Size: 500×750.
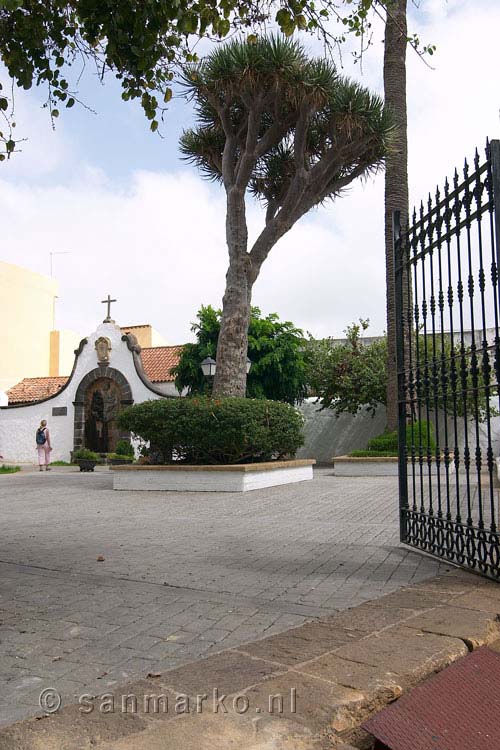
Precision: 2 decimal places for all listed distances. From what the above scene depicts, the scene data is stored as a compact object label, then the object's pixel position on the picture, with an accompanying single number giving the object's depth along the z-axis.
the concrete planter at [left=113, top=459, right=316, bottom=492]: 12.28
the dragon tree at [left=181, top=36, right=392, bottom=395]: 13.77
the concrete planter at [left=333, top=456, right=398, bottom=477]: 16.19
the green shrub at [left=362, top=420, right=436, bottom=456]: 16.73
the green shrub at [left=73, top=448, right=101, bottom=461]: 21.67
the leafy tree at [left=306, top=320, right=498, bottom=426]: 23.03
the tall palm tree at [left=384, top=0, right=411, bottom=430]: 17.23
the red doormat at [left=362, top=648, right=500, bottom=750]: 2.31
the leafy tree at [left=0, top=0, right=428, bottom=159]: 5.43
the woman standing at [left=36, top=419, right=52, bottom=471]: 22.94
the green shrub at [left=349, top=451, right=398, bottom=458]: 16.48
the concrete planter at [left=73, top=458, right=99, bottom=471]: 21.56
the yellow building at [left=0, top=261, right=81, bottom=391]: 34.19
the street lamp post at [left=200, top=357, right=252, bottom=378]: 17.77
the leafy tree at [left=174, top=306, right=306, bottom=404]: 22.98
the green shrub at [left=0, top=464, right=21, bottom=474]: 21.00
